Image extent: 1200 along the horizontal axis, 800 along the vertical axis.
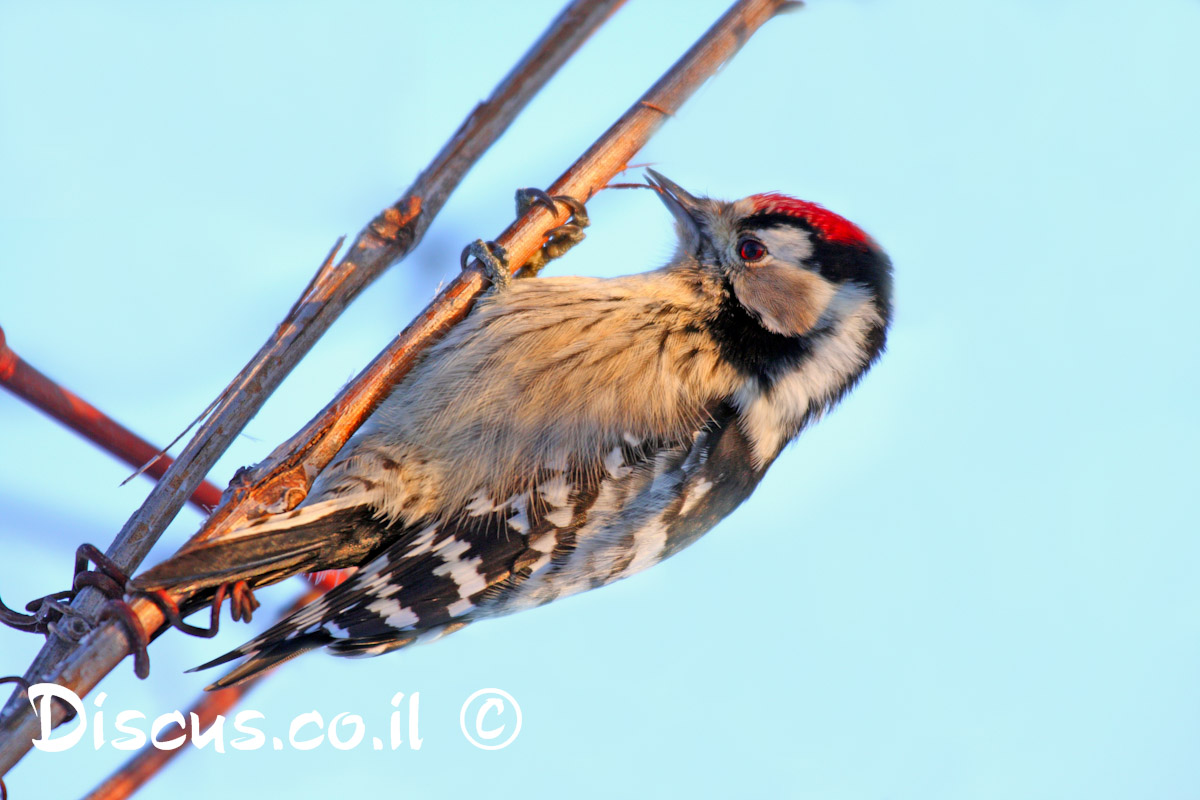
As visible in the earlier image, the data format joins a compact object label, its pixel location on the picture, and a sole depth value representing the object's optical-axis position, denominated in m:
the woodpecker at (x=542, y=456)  3.19
